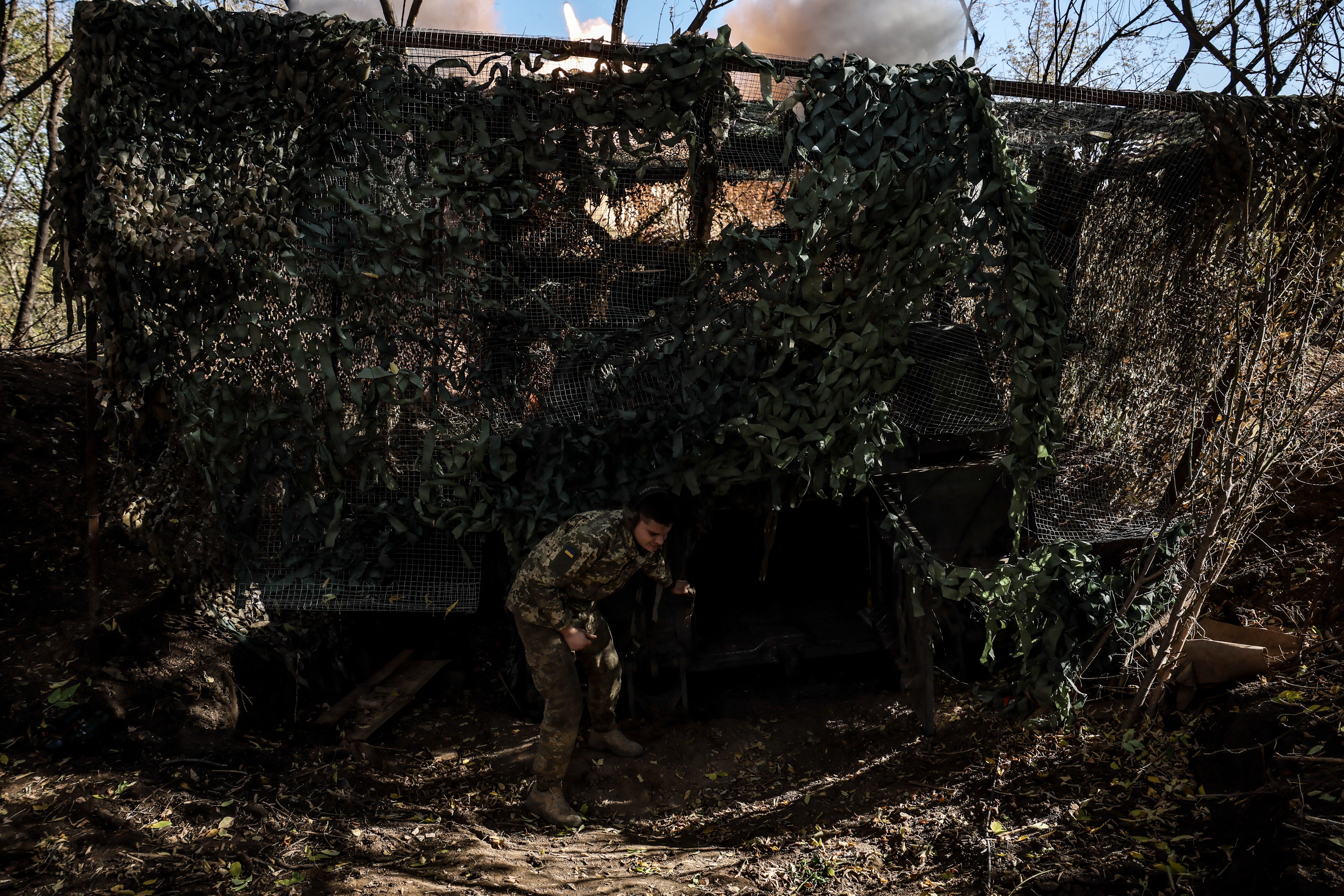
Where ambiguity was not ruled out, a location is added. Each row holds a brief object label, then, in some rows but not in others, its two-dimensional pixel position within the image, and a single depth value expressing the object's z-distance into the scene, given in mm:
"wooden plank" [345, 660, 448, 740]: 4992
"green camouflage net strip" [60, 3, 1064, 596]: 4375
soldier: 4168
